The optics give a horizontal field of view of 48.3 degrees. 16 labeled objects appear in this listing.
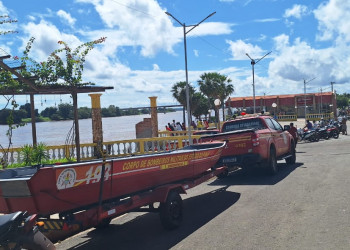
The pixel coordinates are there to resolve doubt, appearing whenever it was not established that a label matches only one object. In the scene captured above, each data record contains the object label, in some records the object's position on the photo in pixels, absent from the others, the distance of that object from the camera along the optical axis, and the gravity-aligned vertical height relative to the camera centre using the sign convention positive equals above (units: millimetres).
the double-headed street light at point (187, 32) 17425 +4056
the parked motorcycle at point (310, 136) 27547 -1557
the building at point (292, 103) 62469 +1979
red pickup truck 11297 -784
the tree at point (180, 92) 46250 +3331
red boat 5047 -853
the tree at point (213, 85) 44719 +3858
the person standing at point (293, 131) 19291 -800
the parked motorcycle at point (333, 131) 28059 -1333
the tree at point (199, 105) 49969 +1956
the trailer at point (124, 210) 5273 -1359
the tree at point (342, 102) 113938 +3086
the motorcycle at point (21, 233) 4320 -1201
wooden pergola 11973 +1114
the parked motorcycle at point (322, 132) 27769 -1345
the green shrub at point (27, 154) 14809 -1038
